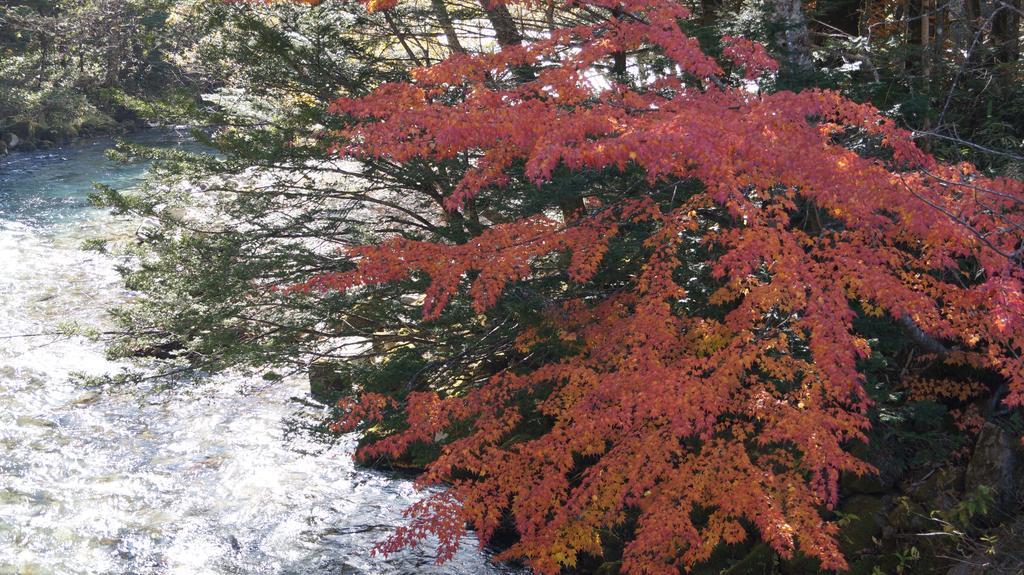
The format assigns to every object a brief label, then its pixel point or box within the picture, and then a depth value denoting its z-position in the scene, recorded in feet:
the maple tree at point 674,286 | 22.13
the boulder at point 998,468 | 22.40
